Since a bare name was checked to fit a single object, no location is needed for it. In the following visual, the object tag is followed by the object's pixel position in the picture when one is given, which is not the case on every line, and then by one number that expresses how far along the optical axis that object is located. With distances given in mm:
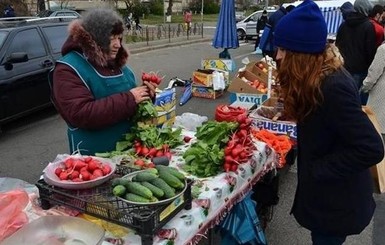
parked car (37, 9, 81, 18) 15436
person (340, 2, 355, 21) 6229
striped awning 9925
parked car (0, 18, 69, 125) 5855
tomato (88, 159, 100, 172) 1947
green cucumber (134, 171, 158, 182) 1844
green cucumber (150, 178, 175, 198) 1772
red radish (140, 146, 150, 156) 2474
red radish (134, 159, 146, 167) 2222
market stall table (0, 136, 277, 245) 1737
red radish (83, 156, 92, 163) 2012
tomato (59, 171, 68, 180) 1870
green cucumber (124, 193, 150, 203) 1698
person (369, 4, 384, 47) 5938
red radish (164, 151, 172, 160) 2520
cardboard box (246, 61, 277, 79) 6645
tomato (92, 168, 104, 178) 1907
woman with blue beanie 1760
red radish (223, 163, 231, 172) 2396
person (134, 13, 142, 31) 23416
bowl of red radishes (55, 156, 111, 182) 1876
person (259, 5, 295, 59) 8680
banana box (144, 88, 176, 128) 4957
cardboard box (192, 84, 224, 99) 8492
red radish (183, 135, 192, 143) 2896
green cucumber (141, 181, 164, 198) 1741
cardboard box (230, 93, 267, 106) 5887
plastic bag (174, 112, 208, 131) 3744
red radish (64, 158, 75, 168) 1960
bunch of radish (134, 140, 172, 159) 2475
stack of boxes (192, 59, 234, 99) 8453
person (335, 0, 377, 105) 5801
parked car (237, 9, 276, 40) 22844
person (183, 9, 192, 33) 24503
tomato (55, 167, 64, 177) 1910
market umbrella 10047
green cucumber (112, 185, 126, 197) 1742
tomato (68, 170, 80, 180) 1876
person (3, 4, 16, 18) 16981
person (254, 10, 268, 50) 14770
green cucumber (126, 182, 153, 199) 1710
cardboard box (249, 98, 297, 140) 4043
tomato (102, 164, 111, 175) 1954
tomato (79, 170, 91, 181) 1870
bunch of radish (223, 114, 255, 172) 2400
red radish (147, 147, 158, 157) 2471
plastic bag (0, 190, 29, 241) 1654
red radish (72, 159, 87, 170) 1937
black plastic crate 1637
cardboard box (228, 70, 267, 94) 6030
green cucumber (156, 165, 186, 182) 1917
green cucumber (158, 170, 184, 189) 1850
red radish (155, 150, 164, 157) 2489
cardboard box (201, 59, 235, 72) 8828
